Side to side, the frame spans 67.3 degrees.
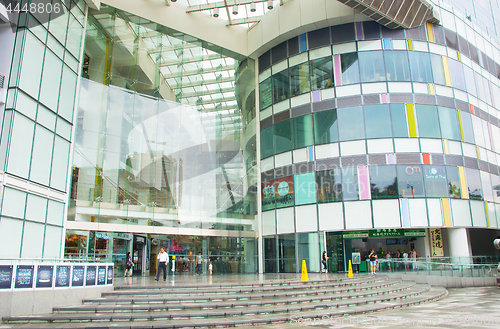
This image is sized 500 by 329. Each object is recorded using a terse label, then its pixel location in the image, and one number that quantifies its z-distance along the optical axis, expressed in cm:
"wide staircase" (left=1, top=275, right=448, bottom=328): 1088
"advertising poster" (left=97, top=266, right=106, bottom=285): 1390
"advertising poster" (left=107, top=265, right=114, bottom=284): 1444
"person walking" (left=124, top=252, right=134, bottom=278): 2223
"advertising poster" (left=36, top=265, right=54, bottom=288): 1186
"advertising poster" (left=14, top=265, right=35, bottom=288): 1129
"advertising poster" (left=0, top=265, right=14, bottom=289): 1087
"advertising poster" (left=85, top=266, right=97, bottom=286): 1340
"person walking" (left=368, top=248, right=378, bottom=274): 2234
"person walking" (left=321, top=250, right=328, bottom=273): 2266
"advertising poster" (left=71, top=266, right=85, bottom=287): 1291
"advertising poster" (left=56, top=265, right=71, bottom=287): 1241
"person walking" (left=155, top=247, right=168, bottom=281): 1786
